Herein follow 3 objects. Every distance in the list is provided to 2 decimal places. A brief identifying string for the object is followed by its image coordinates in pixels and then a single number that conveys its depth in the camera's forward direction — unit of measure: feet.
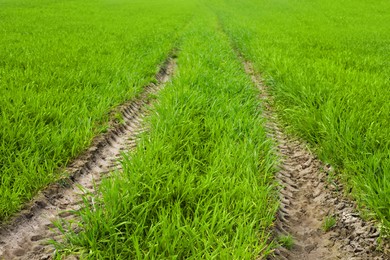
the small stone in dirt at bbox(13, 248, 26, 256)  7.72
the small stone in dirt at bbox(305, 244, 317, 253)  8.45
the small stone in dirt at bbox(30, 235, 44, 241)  8.23
